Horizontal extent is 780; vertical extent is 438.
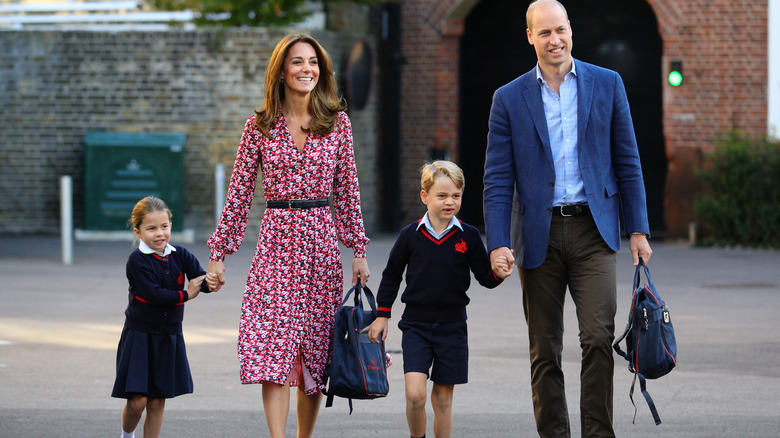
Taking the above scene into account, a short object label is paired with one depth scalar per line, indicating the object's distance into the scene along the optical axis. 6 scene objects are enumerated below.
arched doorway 37.34
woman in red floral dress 10.59
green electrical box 33.50
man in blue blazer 10.37
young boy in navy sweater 10.59
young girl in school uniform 10.80
